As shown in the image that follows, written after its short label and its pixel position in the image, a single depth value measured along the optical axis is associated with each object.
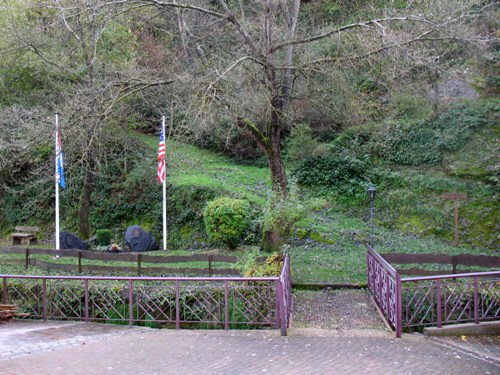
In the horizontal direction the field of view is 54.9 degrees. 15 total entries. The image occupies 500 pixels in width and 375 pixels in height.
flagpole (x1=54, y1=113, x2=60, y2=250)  16.17
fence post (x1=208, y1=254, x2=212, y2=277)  12.31
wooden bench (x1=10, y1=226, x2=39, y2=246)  19.75
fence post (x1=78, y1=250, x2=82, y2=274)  13.57
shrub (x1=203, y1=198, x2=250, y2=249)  16.11
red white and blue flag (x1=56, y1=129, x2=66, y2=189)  15.69
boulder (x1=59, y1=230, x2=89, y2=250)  17.97
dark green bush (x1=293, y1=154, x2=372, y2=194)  21.52
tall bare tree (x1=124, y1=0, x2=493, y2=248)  12.23
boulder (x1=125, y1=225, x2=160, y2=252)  18.23
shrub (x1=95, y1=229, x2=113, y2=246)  19.03
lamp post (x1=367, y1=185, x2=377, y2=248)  14.50
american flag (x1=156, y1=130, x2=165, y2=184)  17.00
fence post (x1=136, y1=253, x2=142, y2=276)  12.87
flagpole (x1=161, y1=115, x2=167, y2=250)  17.22
